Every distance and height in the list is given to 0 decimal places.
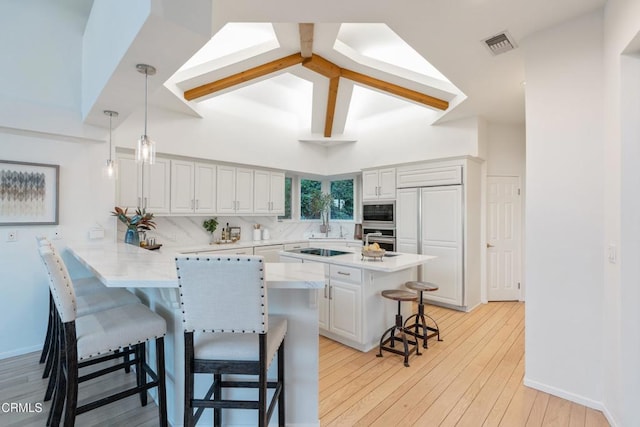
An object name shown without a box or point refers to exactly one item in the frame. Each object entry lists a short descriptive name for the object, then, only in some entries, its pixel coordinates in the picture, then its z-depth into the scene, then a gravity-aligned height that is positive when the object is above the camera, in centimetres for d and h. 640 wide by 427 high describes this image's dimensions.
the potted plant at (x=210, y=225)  477 -18
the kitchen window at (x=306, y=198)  637 +35
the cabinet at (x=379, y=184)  507 +54
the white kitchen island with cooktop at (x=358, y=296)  296 -85
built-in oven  505 -38
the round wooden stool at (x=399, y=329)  286 -118
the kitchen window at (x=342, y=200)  646 +32
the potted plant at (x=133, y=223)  339 -11
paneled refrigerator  428 -31
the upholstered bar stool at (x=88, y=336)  157 -69
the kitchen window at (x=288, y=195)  612 +39
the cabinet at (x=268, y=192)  511 +39
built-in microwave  506 +1
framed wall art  277 +20
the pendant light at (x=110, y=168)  274 +43
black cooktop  365 -47
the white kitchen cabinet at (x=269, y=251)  486 -62
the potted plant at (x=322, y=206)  627 +18
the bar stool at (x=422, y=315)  308 -108
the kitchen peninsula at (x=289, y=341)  178 -79
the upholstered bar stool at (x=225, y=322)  130 -49
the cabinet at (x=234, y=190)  465 +39
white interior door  470 -36
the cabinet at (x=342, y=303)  298 -94
